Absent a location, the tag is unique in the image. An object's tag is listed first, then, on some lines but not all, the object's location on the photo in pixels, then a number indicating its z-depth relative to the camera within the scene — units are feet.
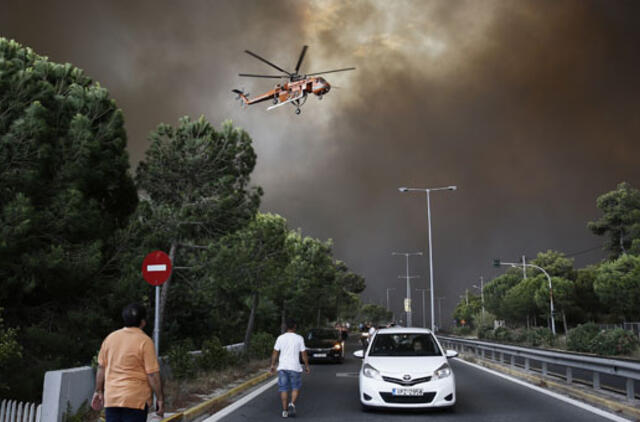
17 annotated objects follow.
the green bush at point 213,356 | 53.01
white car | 33.19
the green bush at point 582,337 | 110.11
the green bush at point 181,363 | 45.24
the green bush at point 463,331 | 277.85
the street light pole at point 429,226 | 131.75
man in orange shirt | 17.22
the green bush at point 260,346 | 79.04
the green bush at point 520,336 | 167.88
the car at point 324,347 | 80.84
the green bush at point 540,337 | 145.79
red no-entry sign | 35.22
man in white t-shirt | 33.14
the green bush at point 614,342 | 99.91
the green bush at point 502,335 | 178.09
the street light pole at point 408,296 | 192.44
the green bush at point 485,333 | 203.22
